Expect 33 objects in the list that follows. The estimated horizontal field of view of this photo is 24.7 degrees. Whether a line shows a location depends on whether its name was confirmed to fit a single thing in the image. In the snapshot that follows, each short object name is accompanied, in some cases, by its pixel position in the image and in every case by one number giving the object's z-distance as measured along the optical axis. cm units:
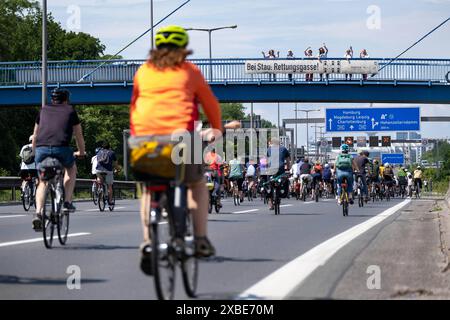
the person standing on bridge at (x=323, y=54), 4661
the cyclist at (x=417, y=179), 4991
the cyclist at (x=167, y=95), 659
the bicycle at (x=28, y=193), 2356
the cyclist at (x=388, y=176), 4219
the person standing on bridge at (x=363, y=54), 4619
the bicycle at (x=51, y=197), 1123
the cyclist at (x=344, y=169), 2298
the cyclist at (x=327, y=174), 3999
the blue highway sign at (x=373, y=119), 5841
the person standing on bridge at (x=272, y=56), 4697
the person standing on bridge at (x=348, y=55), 4619
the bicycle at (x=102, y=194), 2303
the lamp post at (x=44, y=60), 3388
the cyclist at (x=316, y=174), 3602
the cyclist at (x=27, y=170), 2103
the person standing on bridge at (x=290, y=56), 4706
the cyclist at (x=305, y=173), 3641
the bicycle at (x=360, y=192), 2819
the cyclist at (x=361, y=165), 2806
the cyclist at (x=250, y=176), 3772
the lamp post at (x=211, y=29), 6662
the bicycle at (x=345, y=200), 2138
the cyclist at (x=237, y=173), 3136
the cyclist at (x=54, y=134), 1116
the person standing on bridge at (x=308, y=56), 4684
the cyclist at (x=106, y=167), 2322
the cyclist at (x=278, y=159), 2173
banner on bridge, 4609
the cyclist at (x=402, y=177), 4992
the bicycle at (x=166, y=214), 639
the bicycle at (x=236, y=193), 3042
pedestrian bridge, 4559
